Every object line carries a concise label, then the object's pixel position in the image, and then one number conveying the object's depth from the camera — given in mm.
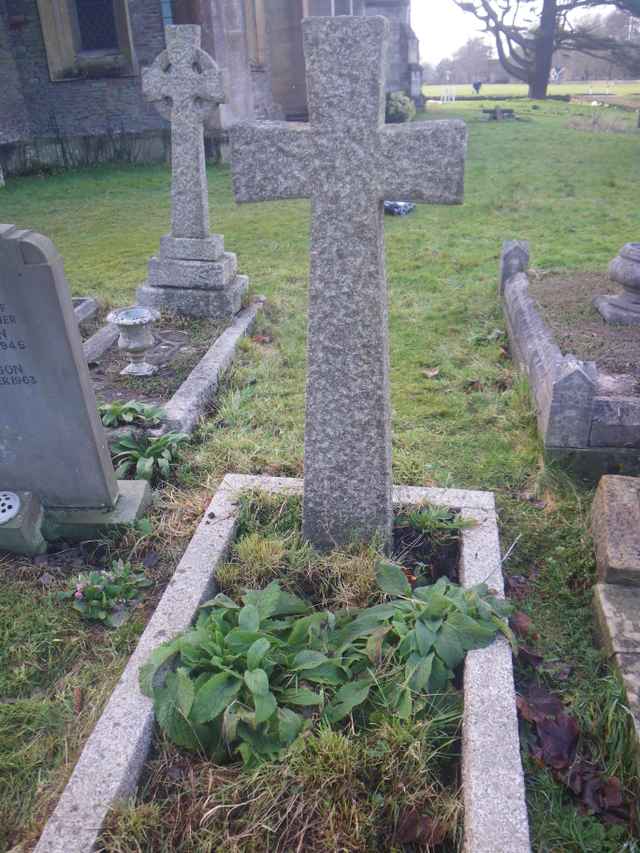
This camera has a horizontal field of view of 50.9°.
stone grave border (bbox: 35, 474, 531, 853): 1694
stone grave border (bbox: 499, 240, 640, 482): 3424
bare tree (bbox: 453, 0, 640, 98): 27500
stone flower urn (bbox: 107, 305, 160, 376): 4727
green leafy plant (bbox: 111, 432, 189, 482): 3553
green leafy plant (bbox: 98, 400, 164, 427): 3891
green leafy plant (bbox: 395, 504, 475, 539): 2773
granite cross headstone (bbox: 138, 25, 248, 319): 5324
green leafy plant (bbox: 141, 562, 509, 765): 1970
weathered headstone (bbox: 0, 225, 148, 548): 2719
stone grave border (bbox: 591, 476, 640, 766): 2317
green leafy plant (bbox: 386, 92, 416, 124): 19045
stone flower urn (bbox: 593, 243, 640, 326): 4855
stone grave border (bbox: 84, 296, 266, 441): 4031
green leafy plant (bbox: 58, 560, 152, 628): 2691
